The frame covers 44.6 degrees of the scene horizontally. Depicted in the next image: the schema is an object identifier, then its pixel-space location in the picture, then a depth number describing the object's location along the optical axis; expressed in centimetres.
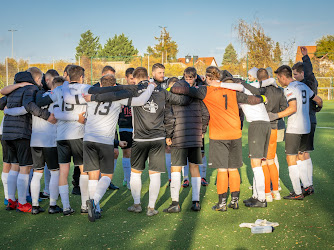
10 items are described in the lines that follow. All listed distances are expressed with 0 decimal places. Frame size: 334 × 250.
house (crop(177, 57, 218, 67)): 4792
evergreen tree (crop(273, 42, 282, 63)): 3728
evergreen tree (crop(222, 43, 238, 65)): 12160
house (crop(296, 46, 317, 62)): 7875
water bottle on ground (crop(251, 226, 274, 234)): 530
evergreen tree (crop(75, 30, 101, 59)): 8794
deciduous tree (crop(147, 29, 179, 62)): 5928
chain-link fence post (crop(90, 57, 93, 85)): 3803
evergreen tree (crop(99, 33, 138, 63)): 8019
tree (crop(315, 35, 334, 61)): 5562
